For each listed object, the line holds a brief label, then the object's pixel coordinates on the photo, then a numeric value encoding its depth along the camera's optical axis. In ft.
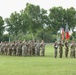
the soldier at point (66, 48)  107.04
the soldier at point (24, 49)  114.42
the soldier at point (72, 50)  106.42
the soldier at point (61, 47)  104.53
